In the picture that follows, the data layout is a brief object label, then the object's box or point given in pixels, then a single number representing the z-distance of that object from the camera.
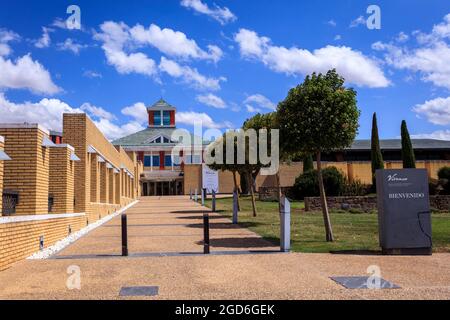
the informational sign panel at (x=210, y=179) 56.66
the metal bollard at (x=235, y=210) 19.18
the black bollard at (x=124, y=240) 10.34
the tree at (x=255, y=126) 21.27
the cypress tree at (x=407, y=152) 42.94
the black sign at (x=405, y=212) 10.47
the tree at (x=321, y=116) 12.78
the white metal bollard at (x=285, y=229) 10.78
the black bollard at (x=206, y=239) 10.49
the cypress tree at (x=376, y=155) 43.34
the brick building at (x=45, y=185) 9.80
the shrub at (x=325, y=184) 35.12
